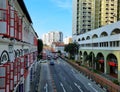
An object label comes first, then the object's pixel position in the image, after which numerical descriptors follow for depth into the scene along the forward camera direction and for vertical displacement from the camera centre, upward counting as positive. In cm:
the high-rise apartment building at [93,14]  4233 +1561
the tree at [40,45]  4345 +104
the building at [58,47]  7141 +21
